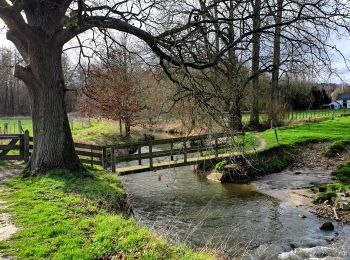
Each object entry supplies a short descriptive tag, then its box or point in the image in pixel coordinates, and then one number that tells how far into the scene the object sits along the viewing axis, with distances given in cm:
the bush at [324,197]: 1466
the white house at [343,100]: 8748
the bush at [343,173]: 1782
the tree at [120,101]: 3043
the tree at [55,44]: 1189
